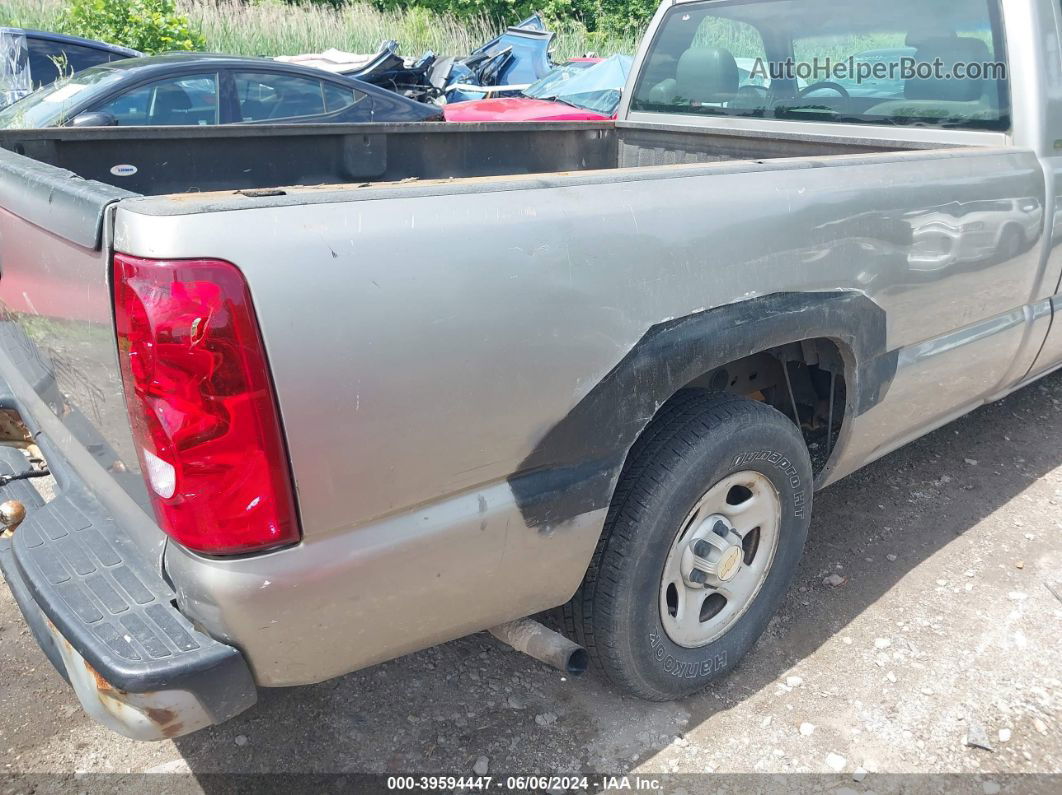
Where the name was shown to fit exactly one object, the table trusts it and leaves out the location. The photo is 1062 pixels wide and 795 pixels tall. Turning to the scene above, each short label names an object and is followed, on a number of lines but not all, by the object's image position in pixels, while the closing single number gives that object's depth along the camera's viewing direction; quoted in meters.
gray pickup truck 1.51
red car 8.74
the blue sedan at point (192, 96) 5.95
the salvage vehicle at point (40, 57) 7.68
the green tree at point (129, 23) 9.84
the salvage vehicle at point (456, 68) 12.06
